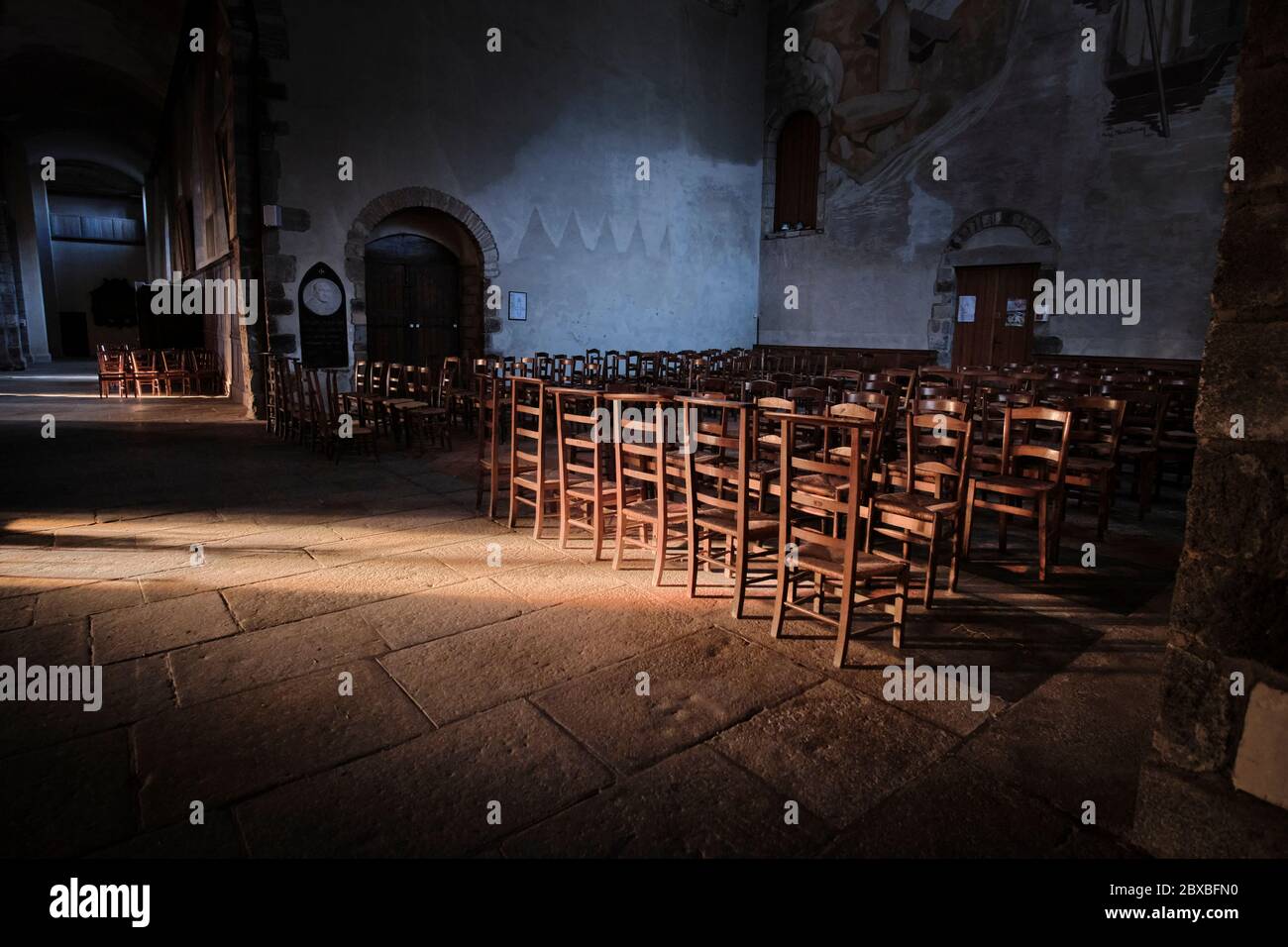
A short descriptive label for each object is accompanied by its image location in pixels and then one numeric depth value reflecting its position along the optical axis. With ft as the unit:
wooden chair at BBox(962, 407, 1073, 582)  12.29
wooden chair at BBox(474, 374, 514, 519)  14.84
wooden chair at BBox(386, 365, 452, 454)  23.31
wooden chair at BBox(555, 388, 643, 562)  12.67
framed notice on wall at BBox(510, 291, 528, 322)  36.29
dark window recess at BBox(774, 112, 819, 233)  42.91
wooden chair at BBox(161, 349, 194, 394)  40.46
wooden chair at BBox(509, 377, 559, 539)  13.65
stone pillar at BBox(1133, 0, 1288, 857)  5.07
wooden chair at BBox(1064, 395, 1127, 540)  14.10
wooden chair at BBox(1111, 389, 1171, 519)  16.29
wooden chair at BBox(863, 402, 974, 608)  10.10
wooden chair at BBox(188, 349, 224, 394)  41.65
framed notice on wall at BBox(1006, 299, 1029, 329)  35.12
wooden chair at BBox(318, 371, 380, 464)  21.29
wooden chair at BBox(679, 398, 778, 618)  9.95
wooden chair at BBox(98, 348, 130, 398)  38.70
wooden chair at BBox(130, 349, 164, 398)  39.22
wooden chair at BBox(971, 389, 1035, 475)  15.98
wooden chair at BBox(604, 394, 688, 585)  11.38
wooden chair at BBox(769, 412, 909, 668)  8.58
